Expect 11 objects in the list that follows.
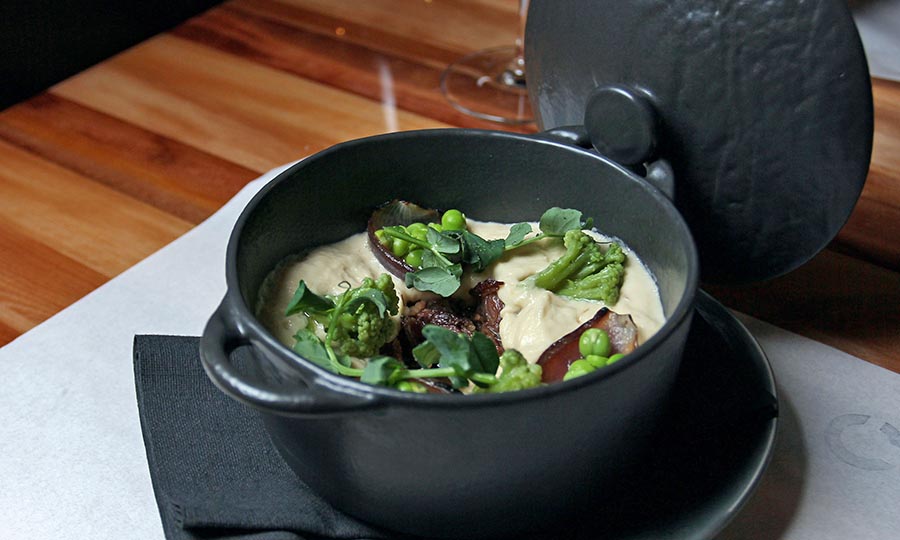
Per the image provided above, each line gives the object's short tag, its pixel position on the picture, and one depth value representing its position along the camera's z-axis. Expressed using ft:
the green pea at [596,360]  1.93
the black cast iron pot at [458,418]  1.81
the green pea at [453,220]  2.24
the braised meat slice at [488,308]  2.13
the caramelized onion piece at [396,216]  2.26
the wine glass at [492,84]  3.03
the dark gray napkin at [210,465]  1.94
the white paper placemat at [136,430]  2.05
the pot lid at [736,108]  2.10
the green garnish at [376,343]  1.90
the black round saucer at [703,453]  1.95
